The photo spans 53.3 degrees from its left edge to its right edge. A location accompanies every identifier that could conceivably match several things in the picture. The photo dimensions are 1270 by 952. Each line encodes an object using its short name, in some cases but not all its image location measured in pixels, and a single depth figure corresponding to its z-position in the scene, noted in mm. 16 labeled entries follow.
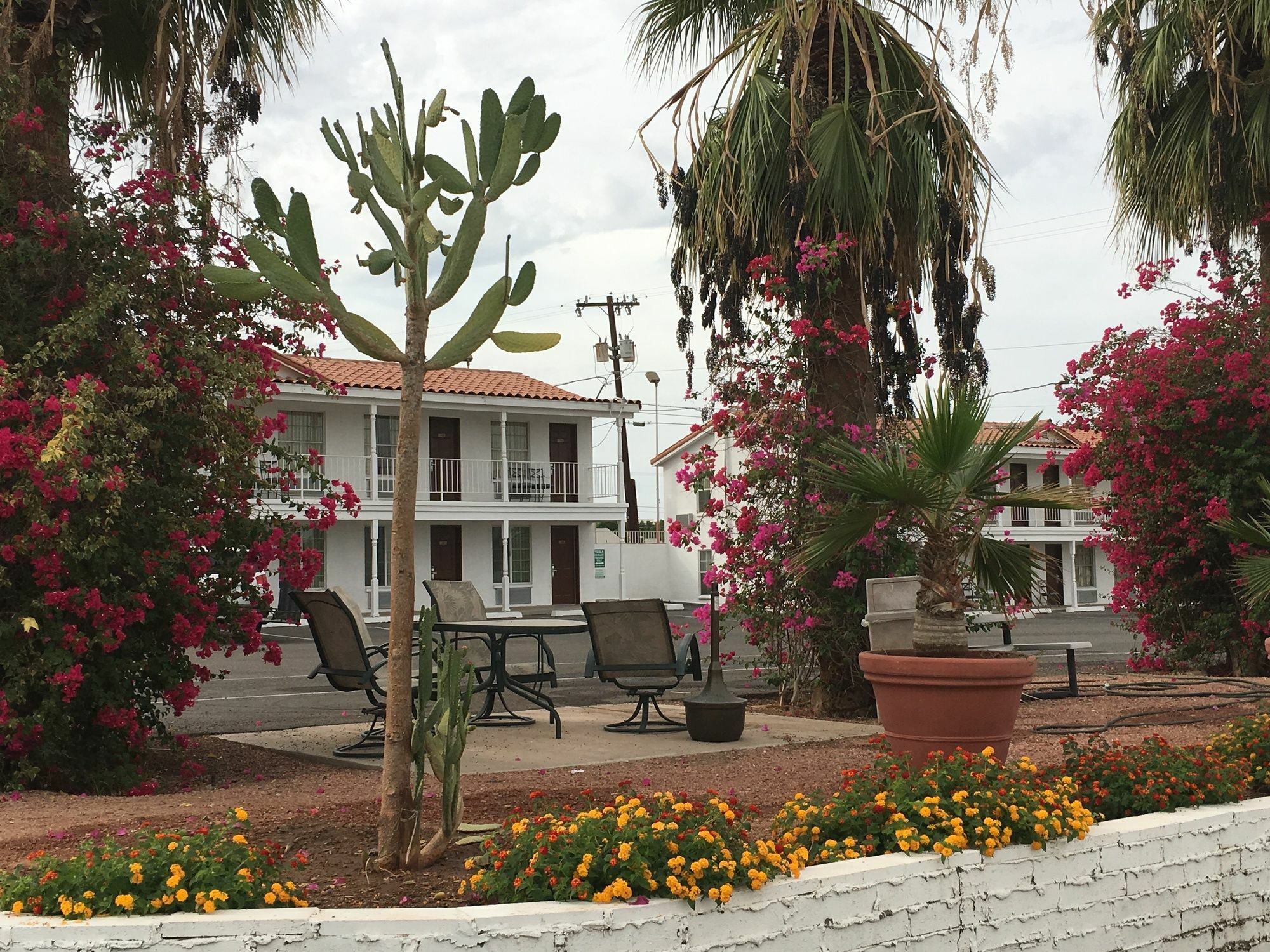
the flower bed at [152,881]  3484
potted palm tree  6066
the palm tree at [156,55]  7781
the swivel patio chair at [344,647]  7863
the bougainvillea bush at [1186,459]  11617
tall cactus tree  4297
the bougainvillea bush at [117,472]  6344
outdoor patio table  8820
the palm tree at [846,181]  10117
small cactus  4332
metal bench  11188
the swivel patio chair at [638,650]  9016
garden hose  8914
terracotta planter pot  6023
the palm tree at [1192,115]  12602
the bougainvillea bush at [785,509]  10141
